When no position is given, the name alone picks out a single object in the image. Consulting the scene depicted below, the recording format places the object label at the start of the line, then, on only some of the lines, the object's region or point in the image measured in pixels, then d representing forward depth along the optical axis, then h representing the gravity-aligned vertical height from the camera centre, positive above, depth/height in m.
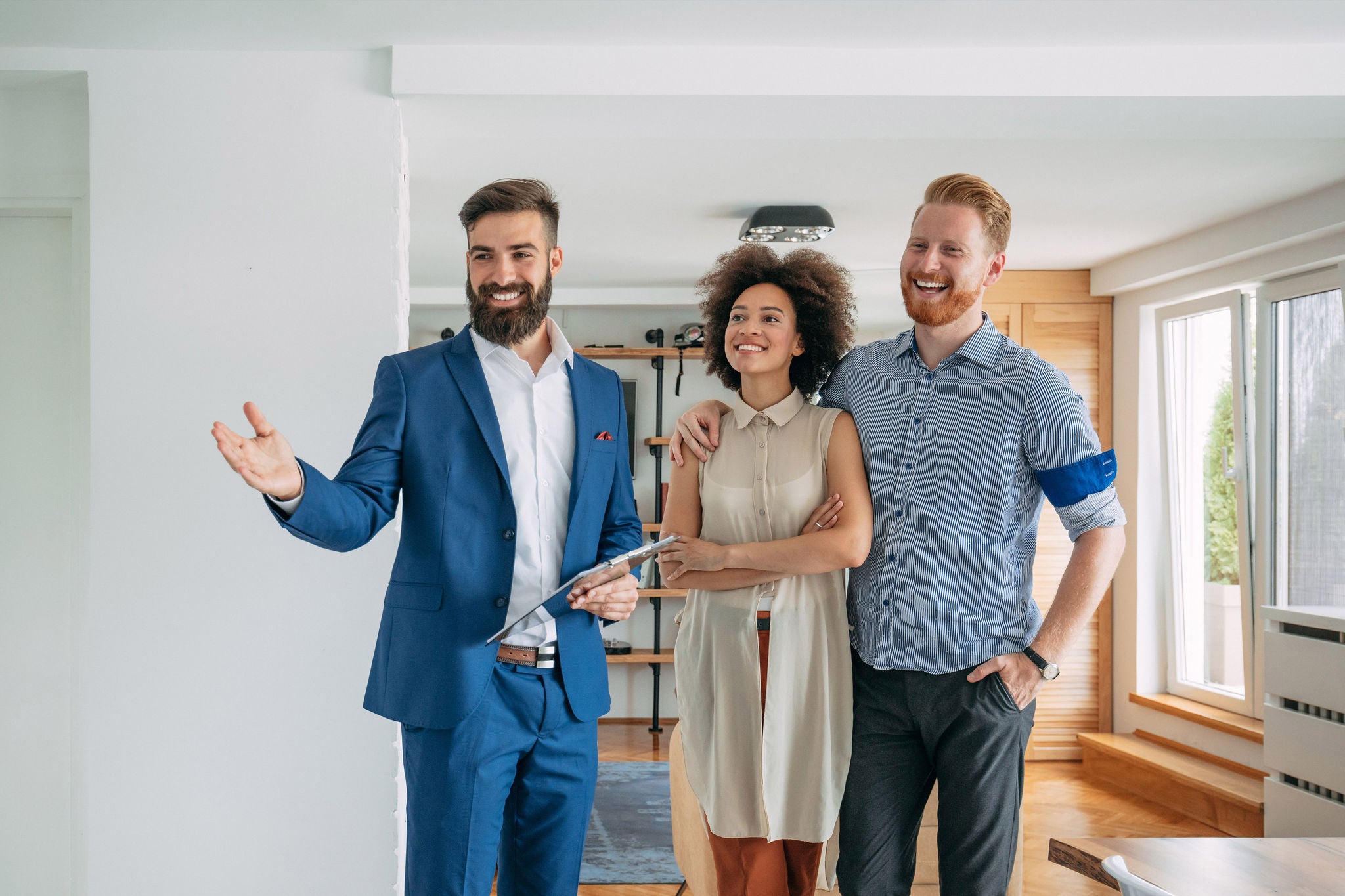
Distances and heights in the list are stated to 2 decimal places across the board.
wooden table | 1.38 -0.60
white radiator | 3.68 -1.03
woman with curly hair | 1.84 -0.29
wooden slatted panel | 6.00 -0.63
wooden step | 4.60 -1.67
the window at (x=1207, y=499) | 5.18 -0.26
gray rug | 4.14 -1.77
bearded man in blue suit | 1.70 -0.19
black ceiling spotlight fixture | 4.54 +1.05
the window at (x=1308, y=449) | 4.60 +0.01
